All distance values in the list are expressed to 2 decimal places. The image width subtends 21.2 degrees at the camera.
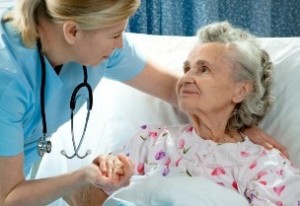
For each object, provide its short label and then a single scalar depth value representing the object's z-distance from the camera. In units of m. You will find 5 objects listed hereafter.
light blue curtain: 2.39
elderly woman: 1.93
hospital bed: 2.06
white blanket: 1.78
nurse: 1.67
